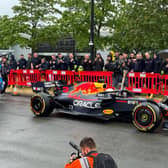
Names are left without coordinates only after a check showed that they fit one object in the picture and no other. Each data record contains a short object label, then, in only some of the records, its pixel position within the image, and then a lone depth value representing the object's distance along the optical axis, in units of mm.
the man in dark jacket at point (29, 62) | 17097
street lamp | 15734
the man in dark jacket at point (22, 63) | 17531
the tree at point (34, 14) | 24297
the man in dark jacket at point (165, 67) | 13131
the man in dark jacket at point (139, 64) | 13641
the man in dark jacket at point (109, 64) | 14374
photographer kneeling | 3326
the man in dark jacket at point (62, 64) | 15670
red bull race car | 8117
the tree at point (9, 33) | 23656
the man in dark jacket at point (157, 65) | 13258
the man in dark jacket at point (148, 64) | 13438
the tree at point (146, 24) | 18109
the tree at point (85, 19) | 21953
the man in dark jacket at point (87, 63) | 14875
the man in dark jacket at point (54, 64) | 15883
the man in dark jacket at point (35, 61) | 16734
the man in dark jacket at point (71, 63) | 15531
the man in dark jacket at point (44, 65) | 15833
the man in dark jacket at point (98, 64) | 15016
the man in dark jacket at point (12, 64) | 17375
